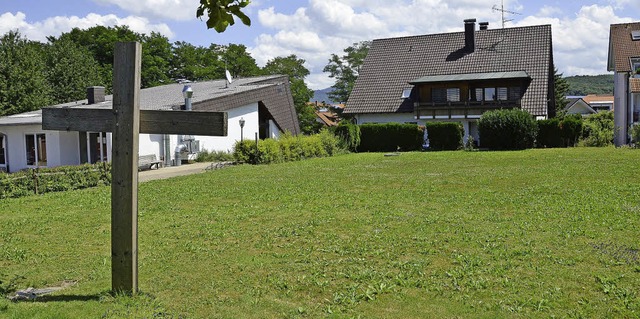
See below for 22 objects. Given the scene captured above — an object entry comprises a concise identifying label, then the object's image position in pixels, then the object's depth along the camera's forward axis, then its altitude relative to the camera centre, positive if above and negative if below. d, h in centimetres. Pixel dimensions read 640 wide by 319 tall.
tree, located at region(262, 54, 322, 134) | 5888 +562
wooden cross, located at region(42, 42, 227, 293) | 536 +13
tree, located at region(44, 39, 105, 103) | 4953 +633
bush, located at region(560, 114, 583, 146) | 3062 +30
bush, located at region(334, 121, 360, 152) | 3334 +37
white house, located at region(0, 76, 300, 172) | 2953 +65
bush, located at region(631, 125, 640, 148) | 2759 -3
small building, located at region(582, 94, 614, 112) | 9094 +552
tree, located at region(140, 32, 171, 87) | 6019 +877
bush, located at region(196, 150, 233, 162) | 3067 -65
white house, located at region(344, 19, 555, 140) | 3791 +413
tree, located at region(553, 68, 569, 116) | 5833 +464
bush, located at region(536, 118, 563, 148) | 3084 +15
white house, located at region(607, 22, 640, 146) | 3572 +349
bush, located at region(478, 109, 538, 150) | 3036 +39
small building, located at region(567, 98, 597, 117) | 7869 +384
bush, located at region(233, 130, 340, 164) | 2633 -31
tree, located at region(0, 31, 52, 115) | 4228 +488
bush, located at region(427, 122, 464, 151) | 3231 +18
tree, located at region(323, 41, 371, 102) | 6438 +781
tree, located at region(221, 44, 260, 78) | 6506 +881
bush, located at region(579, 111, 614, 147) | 3040 +10
